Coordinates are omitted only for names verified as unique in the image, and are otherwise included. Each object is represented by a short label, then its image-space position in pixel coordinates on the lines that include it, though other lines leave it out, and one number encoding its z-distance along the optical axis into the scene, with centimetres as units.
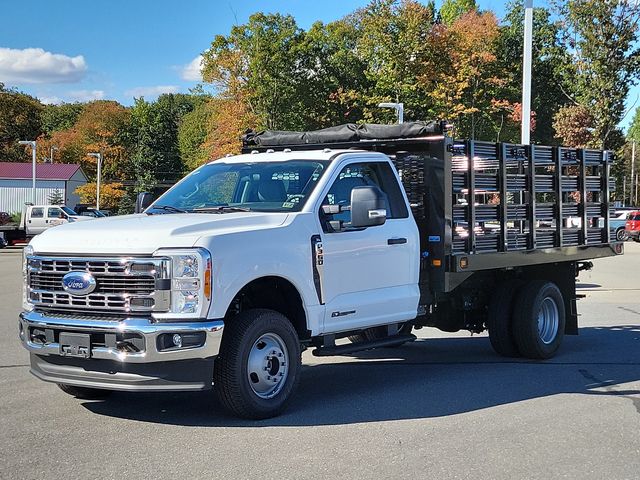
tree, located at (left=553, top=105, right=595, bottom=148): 4309
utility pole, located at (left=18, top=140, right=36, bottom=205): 4853
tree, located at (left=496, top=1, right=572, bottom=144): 4953
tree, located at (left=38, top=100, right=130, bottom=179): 8350
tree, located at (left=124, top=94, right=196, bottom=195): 8019
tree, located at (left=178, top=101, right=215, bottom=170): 8294
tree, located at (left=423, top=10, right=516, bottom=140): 4450
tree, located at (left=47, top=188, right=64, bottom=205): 6644
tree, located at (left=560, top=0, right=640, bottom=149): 3769
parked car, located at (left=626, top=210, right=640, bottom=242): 4300
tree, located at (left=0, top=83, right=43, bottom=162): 8862
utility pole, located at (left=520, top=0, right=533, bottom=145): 1681
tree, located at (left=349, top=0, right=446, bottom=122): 4266
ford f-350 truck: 571
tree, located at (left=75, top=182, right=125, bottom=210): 7188
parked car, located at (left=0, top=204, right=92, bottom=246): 4306
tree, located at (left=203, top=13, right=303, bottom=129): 4706
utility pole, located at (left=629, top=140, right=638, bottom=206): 9172
